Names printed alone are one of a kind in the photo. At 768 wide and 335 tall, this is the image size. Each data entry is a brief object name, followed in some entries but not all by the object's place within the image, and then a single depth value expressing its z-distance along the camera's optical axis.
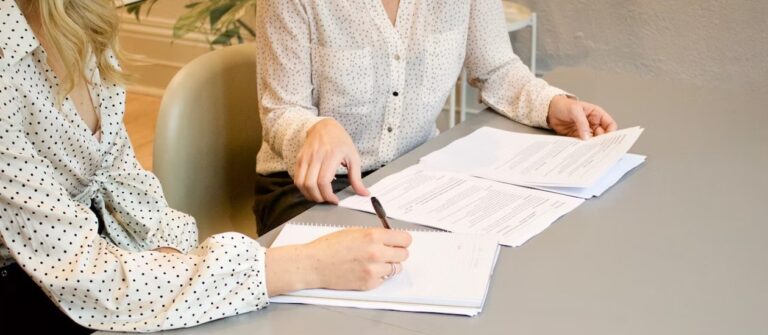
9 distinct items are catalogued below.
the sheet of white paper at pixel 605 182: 1.30
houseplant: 2.82
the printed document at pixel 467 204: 1.19
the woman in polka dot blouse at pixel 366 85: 1.52
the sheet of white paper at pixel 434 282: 0.99
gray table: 0.96
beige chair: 1.54
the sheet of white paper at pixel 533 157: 1.34
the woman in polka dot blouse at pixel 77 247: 0.99
